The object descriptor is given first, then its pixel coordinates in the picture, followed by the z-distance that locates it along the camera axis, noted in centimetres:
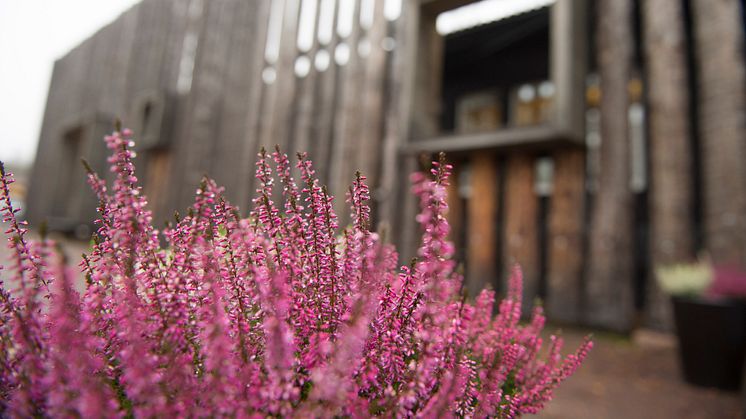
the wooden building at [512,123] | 383
